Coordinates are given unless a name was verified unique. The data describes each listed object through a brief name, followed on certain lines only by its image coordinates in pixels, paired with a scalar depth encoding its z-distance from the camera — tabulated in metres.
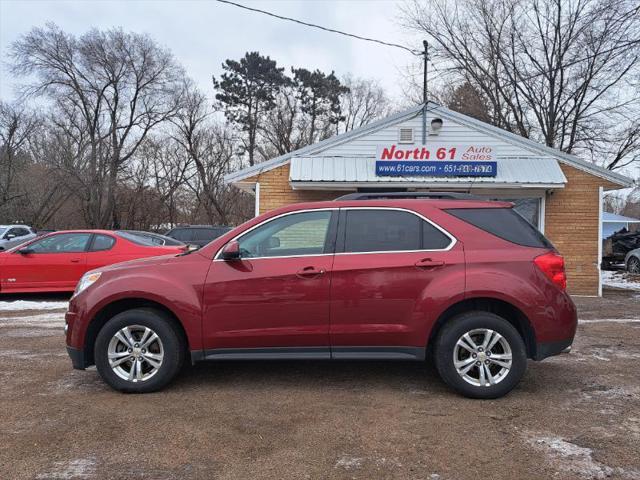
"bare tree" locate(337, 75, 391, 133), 45.19
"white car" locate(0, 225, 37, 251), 19.36
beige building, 11.44
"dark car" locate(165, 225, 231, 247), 14.87
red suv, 4.23
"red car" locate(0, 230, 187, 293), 9.80
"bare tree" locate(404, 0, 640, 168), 19.25
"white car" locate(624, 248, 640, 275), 17.25
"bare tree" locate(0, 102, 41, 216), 39.06
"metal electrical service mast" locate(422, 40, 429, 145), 11.97
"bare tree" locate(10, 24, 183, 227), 35.84
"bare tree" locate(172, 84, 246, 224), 39.66
